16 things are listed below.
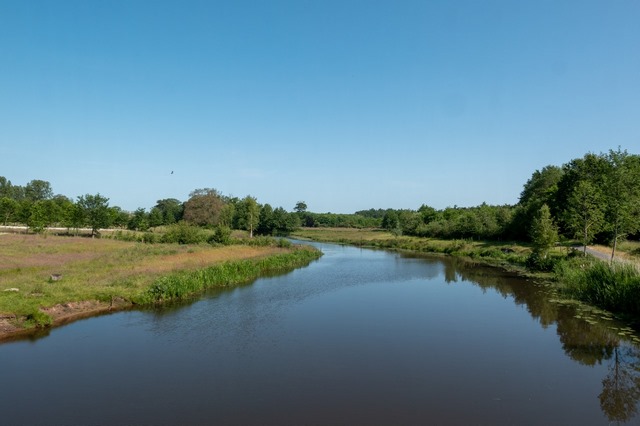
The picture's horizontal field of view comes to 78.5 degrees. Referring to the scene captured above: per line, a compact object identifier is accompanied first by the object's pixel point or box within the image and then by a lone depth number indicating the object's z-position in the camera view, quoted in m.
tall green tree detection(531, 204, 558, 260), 37.00
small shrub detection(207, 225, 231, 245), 53.38
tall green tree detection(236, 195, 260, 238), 80.94
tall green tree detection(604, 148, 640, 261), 32.22
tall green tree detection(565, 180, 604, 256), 34.84
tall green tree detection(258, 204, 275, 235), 103.94
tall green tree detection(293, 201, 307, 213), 163.38
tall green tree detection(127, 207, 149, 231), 78.77
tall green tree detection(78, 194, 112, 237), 58.22
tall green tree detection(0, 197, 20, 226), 65.80
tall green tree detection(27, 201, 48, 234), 55.75
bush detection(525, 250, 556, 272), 36.50
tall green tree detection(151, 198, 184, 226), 100.19
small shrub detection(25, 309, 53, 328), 17.36
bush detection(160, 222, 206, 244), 52.97
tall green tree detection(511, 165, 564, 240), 56.66
